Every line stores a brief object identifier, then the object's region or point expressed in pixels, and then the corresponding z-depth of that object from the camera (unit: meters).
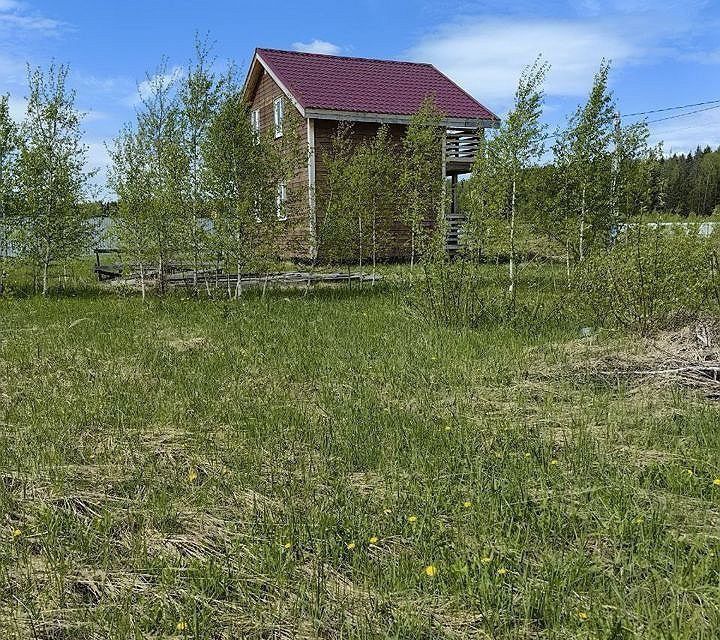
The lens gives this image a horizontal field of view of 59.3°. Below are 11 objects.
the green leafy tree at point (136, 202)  13.36
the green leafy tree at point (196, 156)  13.12
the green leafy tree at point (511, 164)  11.63
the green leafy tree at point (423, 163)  16.92
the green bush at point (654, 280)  7.29
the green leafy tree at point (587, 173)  12.68
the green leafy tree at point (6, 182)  13.91
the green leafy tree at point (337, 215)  14.85
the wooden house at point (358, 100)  20.67
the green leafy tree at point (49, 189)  14.14
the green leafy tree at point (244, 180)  12.70
